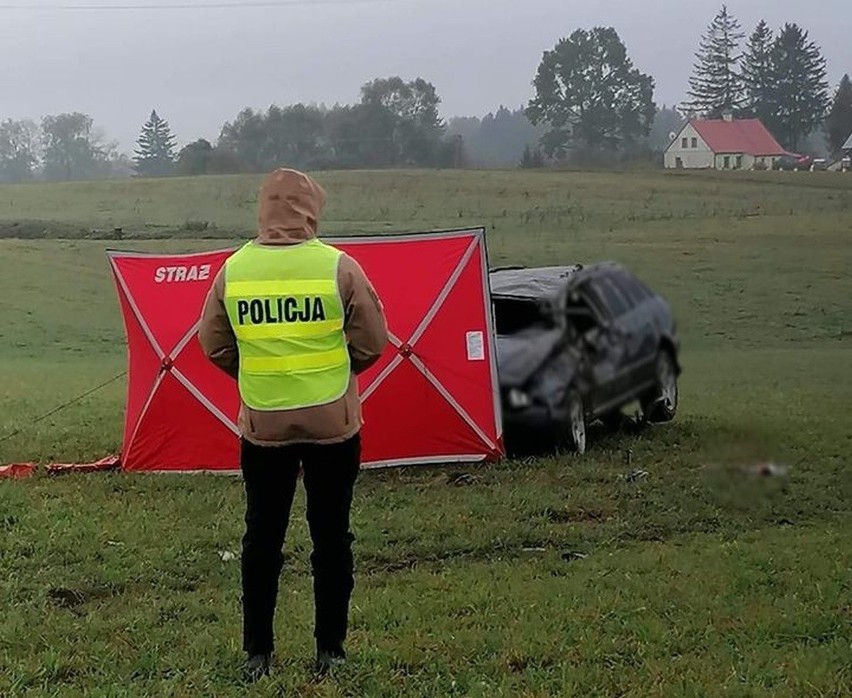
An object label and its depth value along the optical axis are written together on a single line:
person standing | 3.93
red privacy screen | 7.70
